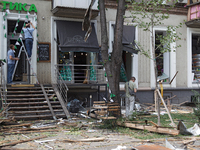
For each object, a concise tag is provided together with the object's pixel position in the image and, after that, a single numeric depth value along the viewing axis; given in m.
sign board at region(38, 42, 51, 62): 14.72
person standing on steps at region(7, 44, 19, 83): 13.10
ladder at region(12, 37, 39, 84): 14.05
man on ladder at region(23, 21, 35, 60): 13.74
